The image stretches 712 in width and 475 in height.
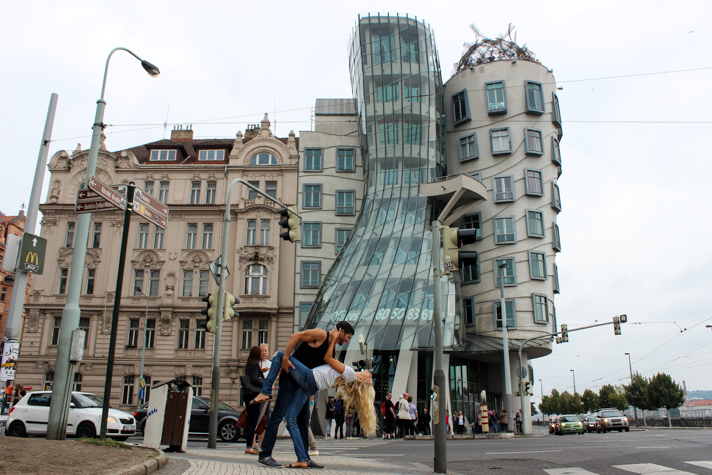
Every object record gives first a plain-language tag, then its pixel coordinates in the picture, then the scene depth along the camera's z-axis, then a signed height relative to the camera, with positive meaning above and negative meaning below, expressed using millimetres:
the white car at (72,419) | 15219 -89
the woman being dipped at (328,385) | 6754 +322
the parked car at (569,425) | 35094 -564
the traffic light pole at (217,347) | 13180 +1599
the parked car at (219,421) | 18156 -169
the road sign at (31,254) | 9766 +2525
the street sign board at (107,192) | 9698 +3470
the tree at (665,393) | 63469 +2195
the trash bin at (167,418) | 10094 -45
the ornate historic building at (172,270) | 37344 +8867
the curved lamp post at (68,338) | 9688 +1225
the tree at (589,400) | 96569 +2290
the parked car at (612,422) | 36000 -400
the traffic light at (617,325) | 29578 +4188
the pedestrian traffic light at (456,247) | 9070 +2417
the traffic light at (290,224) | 14961 +4519
